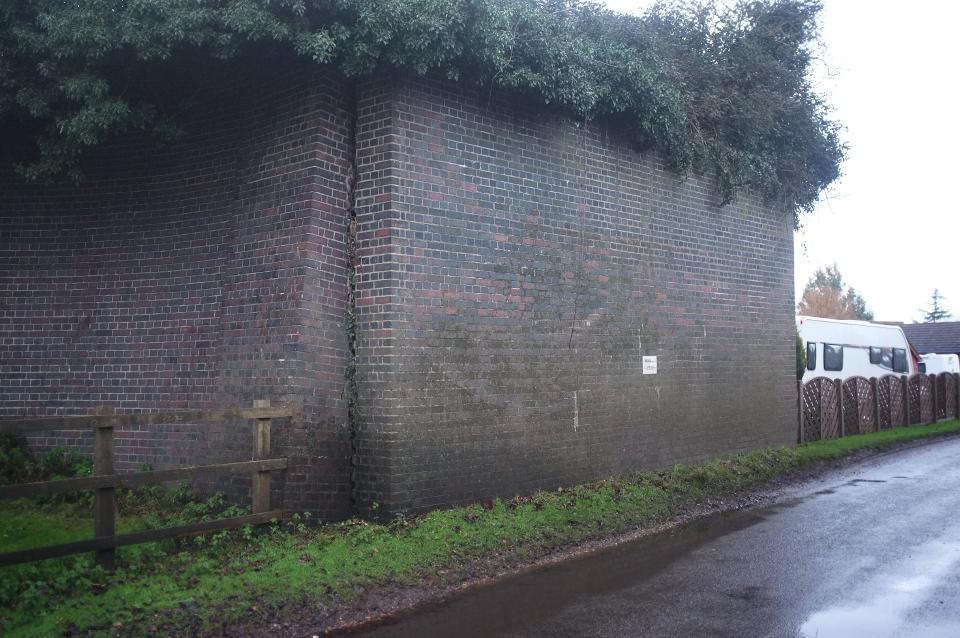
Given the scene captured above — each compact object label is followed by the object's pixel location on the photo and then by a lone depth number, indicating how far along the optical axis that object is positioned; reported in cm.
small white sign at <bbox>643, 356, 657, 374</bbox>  1273
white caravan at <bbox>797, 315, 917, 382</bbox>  2223
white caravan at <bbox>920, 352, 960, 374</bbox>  3466
